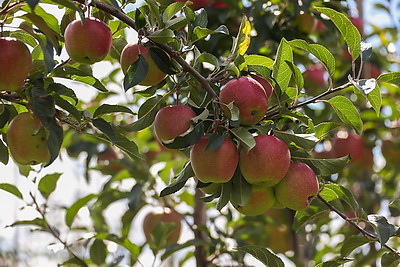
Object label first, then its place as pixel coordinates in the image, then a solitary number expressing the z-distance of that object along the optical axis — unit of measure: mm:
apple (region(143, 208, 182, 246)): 4387
